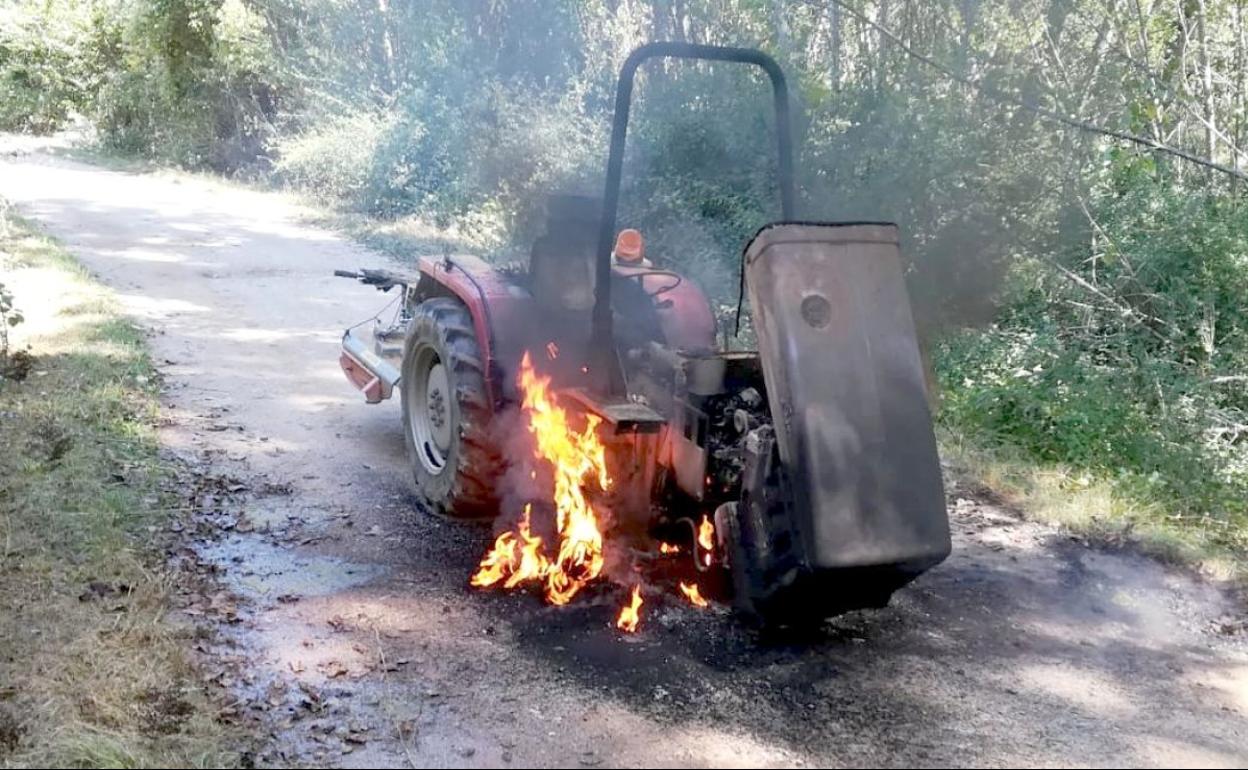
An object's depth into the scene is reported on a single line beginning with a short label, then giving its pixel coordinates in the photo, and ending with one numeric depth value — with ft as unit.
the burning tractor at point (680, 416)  12.18
